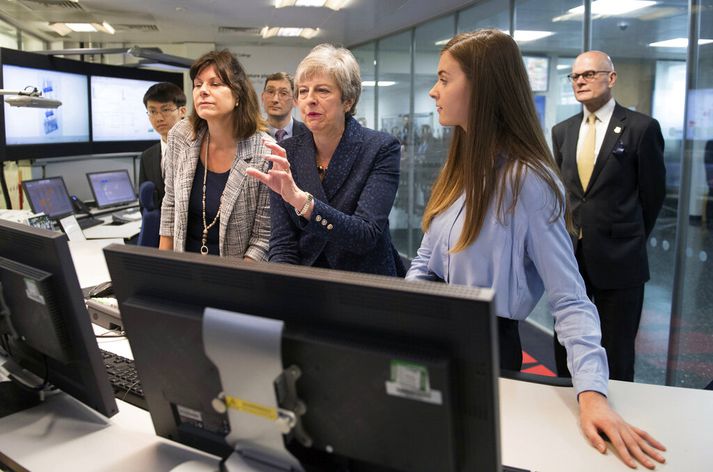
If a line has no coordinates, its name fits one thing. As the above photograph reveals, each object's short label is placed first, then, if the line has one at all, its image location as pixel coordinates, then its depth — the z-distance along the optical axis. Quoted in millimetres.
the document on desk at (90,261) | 2586
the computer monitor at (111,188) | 5094
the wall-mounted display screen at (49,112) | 4098
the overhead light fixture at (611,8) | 3674
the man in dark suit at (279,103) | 3957
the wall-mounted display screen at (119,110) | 5457
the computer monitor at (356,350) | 721
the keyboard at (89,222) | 4307
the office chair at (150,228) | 2887
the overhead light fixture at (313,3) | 6449
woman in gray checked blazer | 2082
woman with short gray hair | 1807
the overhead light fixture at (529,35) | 4730
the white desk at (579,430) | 1106
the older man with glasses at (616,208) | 2885
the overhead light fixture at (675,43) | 3189
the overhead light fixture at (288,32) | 8196
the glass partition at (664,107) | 3285
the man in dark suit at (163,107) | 3777
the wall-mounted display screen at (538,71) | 4750
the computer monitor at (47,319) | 1094
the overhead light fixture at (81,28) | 7748
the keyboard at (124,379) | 1380
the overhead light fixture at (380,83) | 7846
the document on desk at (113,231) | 3911
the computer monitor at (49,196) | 4008
